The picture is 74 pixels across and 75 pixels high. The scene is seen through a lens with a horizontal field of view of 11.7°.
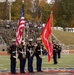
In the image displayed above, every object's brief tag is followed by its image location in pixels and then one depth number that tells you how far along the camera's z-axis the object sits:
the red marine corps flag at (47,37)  19.70
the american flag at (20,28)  18.54
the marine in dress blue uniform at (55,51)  25.66
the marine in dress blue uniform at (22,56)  18.34
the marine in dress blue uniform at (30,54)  18.70
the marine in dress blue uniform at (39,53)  19.08
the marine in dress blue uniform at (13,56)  18.07
